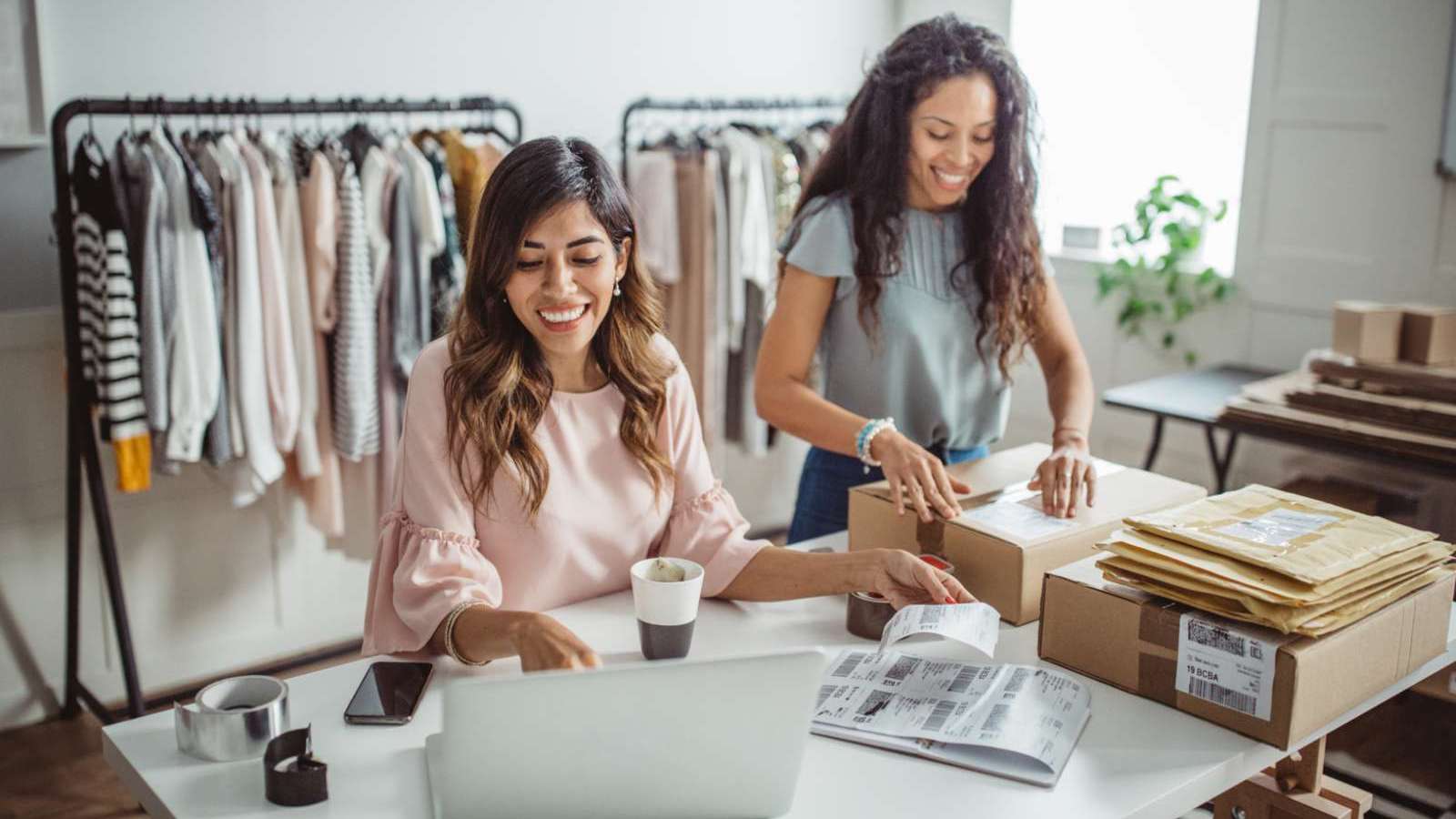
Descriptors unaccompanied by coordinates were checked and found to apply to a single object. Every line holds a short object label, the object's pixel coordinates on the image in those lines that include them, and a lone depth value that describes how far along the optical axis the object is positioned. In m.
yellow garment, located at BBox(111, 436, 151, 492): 2.62
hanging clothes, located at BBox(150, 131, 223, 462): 2.60
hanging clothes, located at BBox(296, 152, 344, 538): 2.78
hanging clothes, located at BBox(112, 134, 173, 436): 2.56
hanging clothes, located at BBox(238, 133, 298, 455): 2.72
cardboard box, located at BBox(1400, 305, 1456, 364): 2.65
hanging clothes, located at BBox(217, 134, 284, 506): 2.68
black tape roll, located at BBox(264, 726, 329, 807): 1.16
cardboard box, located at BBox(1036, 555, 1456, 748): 1.30
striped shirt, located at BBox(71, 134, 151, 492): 2.53
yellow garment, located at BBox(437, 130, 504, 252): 3.02
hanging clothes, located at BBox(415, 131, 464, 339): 2.96
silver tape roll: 1.23
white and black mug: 1.38
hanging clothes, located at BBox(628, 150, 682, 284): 3.43
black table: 2.99
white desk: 1.18
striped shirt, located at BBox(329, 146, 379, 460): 2.81
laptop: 1.02
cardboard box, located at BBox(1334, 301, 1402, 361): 2.70
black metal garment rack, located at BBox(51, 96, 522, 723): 2.52
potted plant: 3.62
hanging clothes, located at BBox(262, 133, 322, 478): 2.78
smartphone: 1.32
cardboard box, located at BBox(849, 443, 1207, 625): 1.59
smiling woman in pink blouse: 1.51
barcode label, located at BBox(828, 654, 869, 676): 1.45
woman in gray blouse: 1.95
